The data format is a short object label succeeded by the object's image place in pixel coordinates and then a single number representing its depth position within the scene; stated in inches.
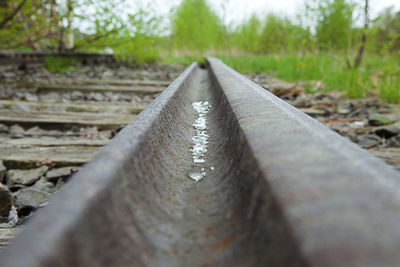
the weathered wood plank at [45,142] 77.3
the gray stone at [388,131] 79.9
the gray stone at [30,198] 49.3
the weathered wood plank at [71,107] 113.7
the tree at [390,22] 179.5
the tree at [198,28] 603.2
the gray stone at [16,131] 86.4
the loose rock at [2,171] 61.9
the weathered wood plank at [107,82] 172.1
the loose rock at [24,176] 60.4
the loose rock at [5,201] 48.3
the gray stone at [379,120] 91.9
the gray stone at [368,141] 76.1
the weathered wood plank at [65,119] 94.5
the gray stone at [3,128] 88.9
